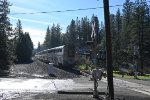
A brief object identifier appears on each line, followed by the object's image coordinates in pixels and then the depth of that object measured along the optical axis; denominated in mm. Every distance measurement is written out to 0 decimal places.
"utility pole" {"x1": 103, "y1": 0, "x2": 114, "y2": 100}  8010
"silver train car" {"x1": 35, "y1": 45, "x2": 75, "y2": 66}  24924
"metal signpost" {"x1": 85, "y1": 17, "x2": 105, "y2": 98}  8751
